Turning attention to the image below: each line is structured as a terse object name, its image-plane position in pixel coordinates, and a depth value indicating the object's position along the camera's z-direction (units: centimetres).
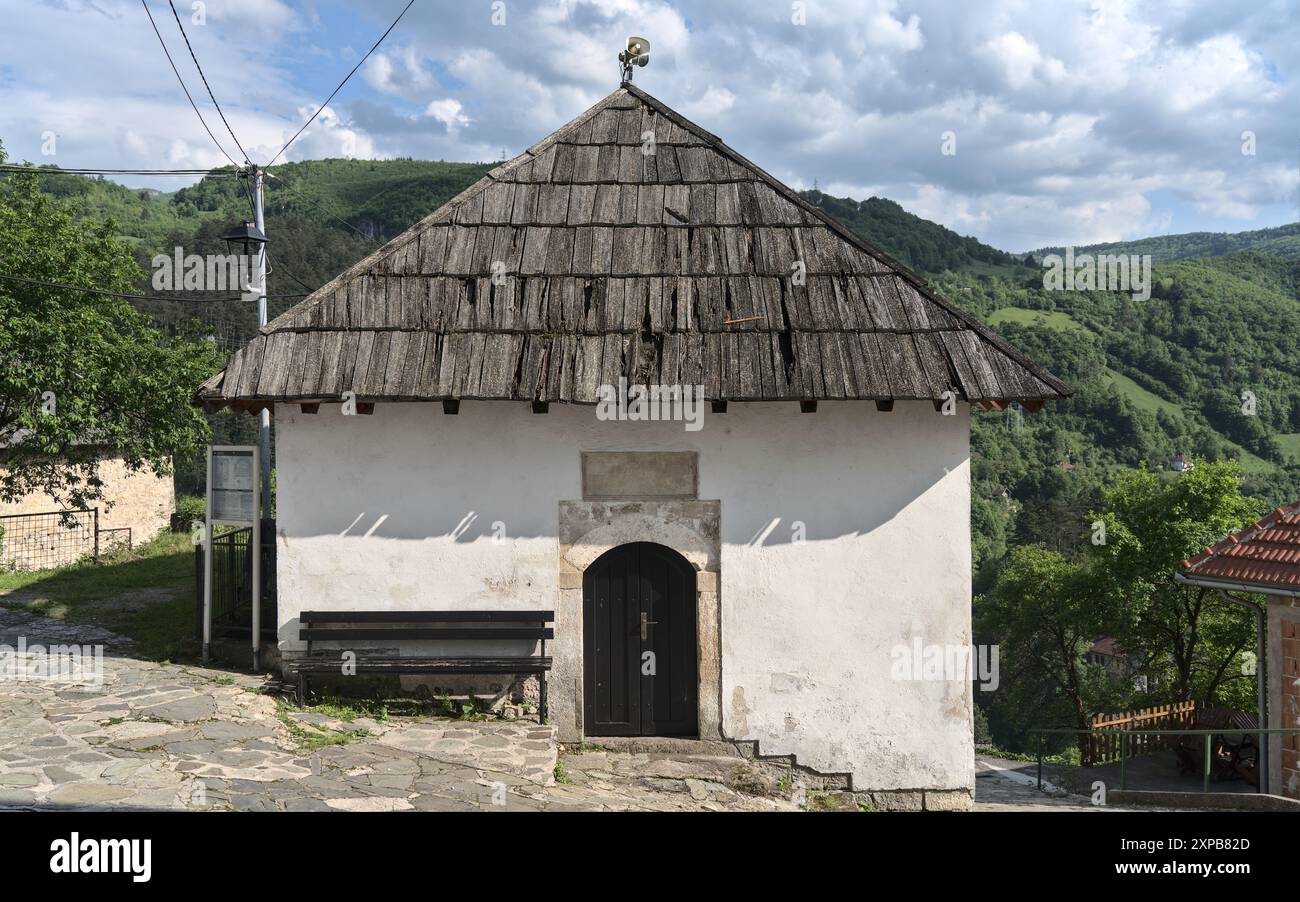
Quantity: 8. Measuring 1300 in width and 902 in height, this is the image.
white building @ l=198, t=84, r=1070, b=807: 749
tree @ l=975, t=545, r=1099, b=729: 2951
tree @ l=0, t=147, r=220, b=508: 1270
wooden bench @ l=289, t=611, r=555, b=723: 738
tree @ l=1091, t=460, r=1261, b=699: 2255
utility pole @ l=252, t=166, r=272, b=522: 1042
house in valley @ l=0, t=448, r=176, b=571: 1948
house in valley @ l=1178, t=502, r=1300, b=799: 967
